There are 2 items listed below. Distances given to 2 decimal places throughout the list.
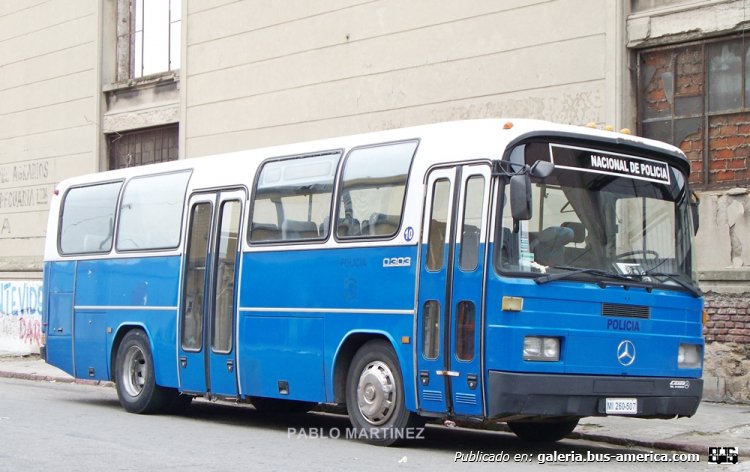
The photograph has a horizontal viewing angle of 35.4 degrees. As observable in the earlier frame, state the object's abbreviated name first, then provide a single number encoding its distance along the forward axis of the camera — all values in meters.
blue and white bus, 10.11
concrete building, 15.23
